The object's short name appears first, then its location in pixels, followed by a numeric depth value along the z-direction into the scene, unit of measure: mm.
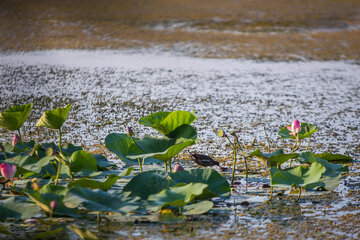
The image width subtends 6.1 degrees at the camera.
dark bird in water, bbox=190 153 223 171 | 24854
